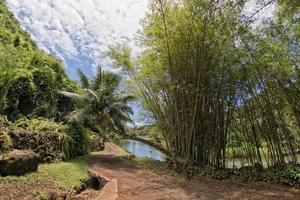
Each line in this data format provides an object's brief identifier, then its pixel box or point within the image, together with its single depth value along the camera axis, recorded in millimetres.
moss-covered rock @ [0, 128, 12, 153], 3380
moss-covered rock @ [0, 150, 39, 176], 3128
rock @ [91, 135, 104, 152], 6642
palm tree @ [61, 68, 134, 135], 5838
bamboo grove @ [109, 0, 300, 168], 3807
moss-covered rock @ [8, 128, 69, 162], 3830
